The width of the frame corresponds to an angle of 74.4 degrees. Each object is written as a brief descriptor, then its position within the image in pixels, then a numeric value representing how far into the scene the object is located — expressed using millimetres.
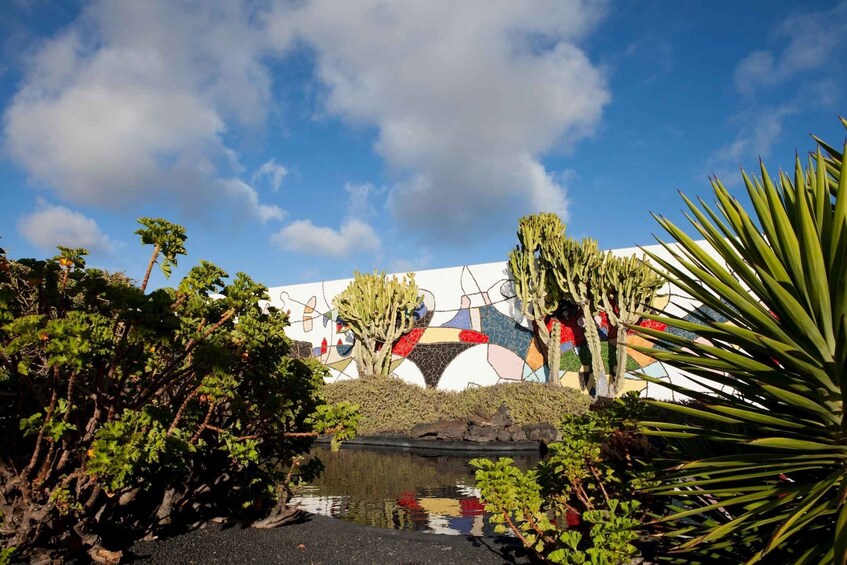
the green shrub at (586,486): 3012
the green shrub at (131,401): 3078
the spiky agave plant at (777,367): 2176
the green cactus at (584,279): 14828
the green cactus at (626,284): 14203
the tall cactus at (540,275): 15680
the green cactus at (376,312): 17500
